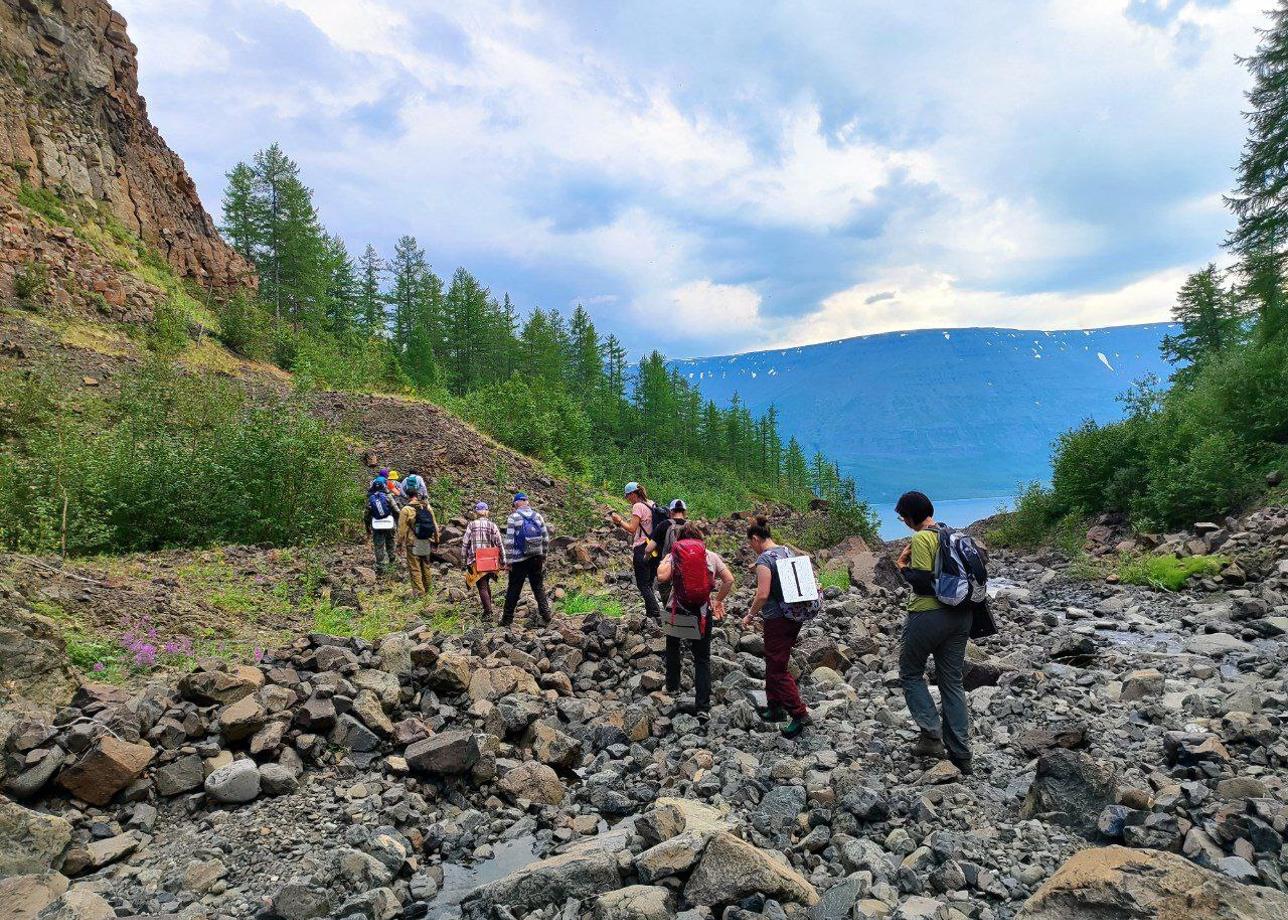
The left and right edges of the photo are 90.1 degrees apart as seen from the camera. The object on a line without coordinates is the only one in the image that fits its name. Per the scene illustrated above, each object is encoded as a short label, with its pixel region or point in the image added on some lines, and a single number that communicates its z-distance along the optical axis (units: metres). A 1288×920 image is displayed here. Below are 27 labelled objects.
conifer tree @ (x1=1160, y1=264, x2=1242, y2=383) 34.75
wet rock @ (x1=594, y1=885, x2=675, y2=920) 3.70
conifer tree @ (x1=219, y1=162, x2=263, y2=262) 46.03
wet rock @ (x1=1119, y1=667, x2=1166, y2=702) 6.95
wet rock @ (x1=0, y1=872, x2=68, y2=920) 3.84
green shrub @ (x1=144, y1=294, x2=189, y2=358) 21.73
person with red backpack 7.05
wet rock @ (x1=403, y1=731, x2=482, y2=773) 5.73
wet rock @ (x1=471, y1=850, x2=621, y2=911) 4.01
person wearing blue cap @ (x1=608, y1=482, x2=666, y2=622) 10.48
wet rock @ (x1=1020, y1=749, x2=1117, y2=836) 4.45
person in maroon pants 6.42
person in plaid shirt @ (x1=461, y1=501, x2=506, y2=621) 11.17
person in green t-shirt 5.49
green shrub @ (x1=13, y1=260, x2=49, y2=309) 23.97
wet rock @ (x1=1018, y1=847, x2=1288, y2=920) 2.94
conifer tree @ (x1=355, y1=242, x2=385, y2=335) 56.43
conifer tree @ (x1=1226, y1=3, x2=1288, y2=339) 20.80
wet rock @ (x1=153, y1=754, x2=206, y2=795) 5.29
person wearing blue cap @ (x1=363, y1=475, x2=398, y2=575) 13.84
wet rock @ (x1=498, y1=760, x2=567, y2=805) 5.66
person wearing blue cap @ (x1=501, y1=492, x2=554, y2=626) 10.39
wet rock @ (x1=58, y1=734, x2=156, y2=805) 5.02
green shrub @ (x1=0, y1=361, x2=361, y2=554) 11.76
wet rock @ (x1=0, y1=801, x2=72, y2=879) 4.28
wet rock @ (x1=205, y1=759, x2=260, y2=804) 5.23
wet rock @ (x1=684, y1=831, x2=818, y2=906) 3.79
